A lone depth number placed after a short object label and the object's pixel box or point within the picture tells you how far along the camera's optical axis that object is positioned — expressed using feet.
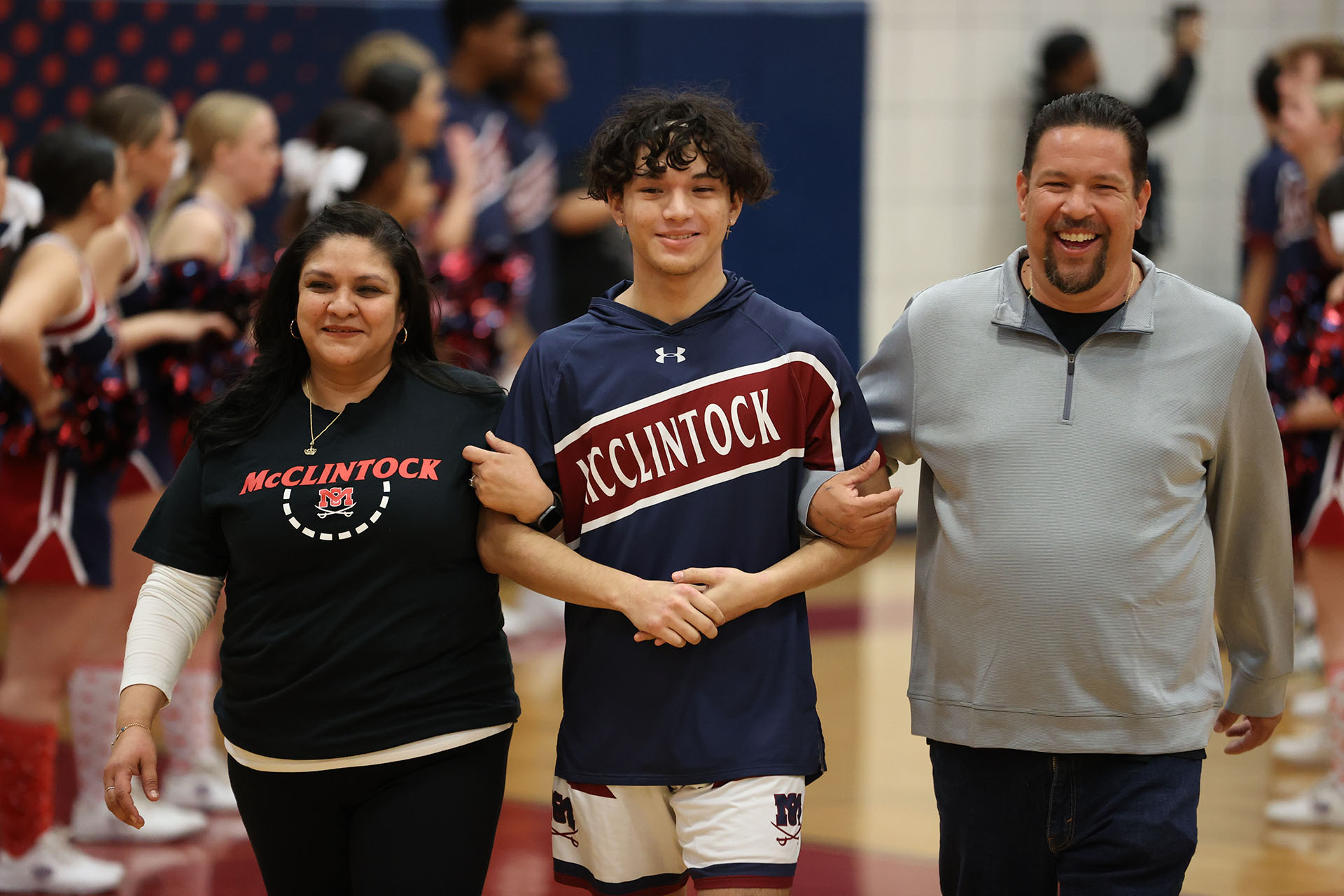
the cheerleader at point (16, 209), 30.38
